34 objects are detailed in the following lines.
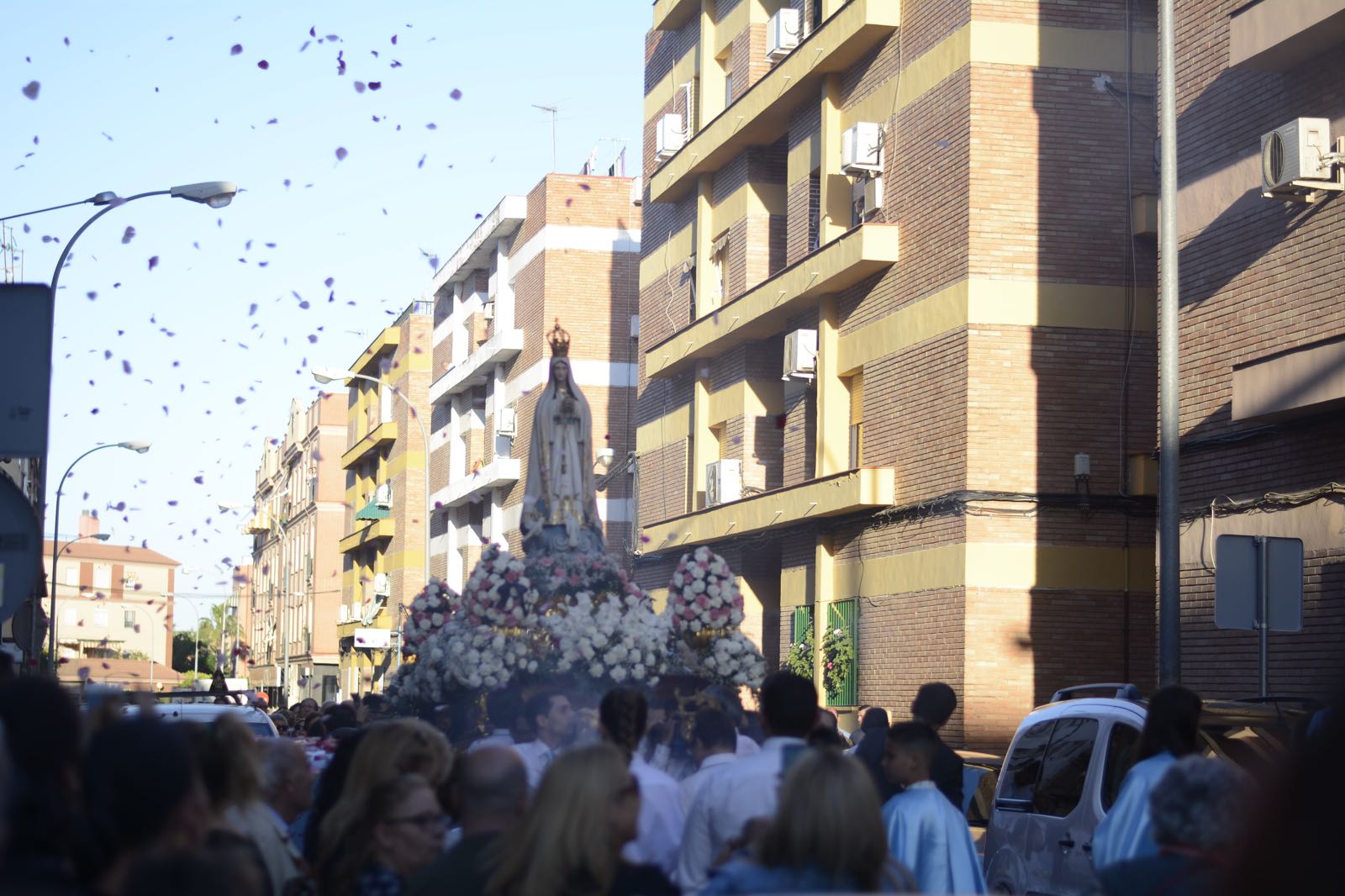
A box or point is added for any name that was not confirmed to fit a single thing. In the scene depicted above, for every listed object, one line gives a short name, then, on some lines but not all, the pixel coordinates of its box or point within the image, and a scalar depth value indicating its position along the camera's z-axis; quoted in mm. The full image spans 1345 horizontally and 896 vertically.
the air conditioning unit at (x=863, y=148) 24891
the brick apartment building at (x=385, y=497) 61656
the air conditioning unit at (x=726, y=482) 29609
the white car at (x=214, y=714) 15445
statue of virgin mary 15430
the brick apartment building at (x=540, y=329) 45031
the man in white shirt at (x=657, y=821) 6809
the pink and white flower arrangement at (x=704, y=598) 13664
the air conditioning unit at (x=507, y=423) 46938
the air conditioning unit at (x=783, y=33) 27891
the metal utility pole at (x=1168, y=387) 13680
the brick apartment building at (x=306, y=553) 79875
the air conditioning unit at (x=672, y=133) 33938
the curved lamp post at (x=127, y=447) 41625
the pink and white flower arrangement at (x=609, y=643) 13125
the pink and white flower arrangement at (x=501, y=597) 13562
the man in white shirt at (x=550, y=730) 9273
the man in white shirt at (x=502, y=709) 13242
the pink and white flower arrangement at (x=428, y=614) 15039
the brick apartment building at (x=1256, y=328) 15570
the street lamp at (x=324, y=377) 40759
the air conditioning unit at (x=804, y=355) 26531
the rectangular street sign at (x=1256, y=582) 11984
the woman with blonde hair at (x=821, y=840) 4609
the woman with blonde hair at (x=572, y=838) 4793
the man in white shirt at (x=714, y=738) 7660
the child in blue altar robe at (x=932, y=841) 6906
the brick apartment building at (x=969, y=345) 22250
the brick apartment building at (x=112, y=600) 132625
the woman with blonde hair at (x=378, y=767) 5941
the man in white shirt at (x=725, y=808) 6320
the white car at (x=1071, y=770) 10078
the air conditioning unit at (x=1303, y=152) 15547
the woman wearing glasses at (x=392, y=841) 5625
